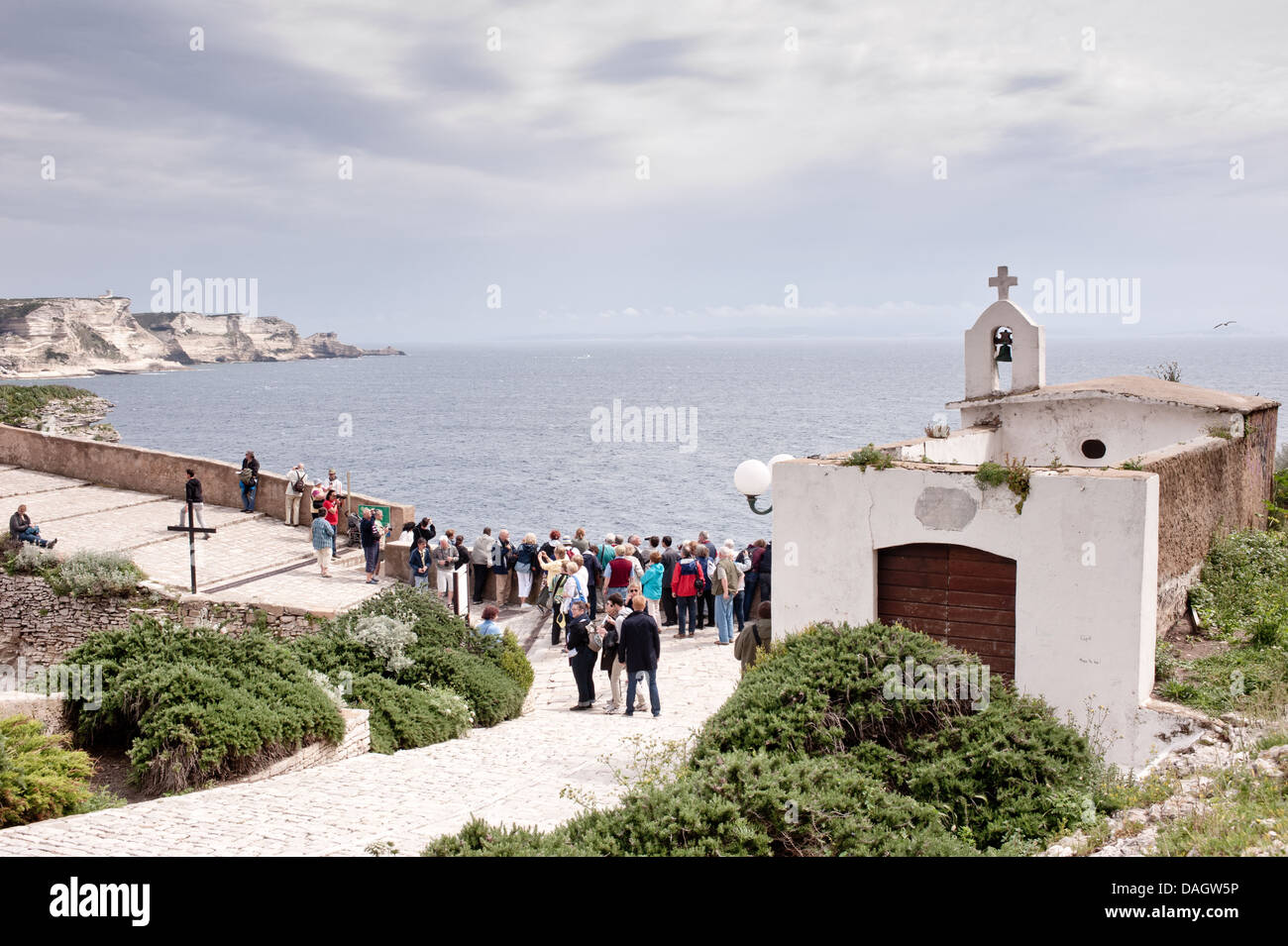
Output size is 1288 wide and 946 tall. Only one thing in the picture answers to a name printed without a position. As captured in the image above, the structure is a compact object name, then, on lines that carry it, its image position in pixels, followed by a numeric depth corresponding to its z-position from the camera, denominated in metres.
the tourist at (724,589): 15.73
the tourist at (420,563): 17.20
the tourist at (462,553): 17.31
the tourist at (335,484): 19.81
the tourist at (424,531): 17.38
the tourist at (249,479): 21.50
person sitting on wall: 17.72
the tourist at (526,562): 17.92
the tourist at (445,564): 17.00
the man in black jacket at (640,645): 12.26
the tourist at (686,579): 16.17
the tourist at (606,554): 17.06
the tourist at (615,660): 13.04
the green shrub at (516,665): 13.81
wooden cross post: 15.30
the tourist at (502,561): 18.09
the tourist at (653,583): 16.31
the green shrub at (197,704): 9.34
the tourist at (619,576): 15.75
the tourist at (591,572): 16.53
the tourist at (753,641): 11.18
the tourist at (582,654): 12.70
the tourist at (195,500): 17.81
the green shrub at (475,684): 12.91
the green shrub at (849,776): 6.43
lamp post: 13.27
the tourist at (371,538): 17.73
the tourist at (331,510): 17.94
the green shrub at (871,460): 9.97
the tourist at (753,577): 15.88
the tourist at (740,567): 16.16
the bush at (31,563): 17.19
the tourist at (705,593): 16.42
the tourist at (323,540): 17.42
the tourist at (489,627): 14.15
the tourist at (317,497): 19.20
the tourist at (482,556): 17.94
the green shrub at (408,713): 11.48
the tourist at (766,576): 15.48
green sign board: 19.12
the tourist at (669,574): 16.77
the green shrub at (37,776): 7.98
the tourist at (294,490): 20.80
